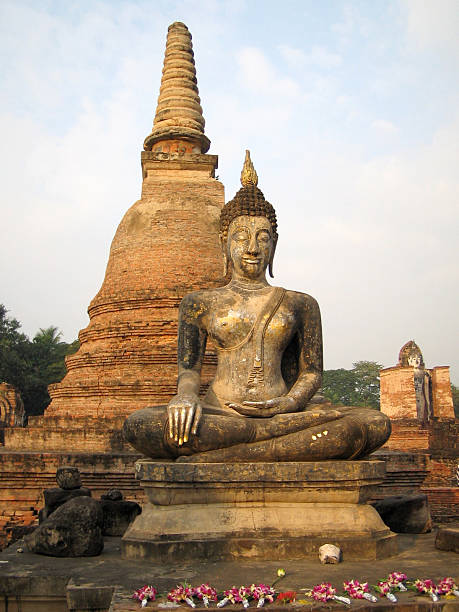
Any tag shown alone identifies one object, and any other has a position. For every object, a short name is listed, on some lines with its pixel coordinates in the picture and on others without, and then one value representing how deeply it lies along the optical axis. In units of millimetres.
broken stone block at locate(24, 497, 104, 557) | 4738
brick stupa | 11922
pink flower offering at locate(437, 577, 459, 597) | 3521
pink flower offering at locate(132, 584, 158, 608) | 3334
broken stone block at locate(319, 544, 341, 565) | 4359
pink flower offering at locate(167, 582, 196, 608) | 3348
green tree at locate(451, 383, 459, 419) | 64025
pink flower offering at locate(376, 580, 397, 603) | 3453
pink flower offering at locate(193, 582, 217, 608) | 3404
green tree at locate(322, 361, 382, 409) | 67438
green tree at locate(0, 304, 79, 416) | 34438
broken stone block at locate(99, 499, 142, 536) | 5965
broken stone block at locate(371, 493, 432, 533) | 6066
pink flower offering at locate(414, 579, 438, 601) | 3522
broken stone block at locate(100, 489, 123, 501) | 6523
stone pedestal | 4613
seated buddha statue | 5004
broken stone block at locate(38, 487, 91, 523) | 6547
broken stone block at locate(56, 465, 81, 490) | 6855
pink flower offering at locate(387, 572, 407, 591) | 3662
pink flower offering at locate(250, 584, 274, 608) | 3345
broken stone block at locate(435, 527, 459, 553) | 4832
